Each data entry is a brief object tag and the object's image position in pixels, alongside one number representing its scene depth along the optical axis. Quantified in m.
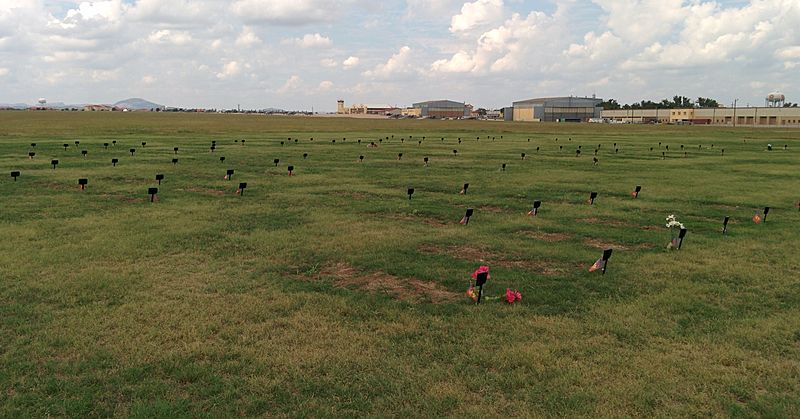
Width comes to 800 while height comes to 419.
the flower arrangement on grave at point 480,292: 8.19
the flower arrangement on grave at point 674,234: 11.98
